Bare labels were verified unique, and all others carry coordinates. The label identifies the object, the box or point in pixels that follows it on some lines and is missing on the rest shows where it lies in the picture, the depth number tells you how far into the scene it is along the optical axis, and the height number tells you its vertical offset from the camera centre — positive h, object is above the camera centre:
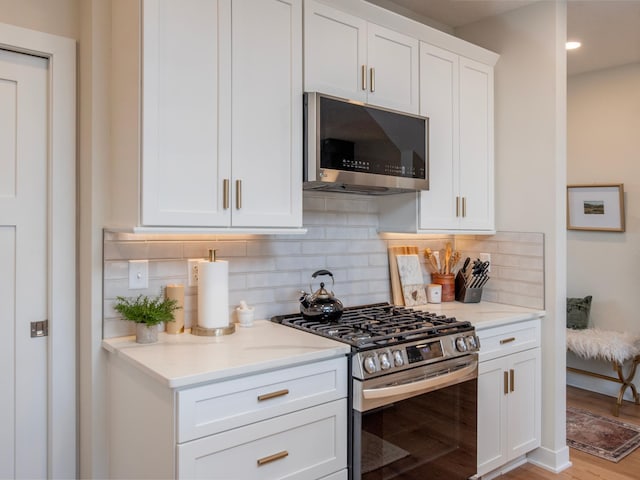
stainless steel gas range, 1.91 -0.63
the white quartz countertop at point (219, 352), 1.55 -0.40
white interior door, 1.89 -0.07
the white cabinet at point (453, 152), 2.65 +0.51
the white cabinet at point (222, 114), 1.74 +0.50
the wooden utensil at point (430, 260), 3.10 -0.12
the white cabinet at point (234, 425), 1.53 -0.63
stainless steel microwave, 2.11 +0.44
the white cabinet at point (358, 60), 2.18 +0.87
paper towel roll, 2.03 -0.21
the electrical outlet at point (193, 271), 2.20 -0.13
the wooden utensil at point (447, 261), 3.12 -0.12
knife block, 3.04 -0.32
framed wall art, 4.09 +0.30
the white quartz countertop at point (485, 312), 2.53 -0.39
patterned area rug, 3.04 -1.30
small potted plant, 1.86 -0.28
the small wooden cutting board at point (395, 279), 2.90 -0.22
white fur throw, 3.65 -0.79
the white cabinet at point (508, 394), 2.48 -0.82
